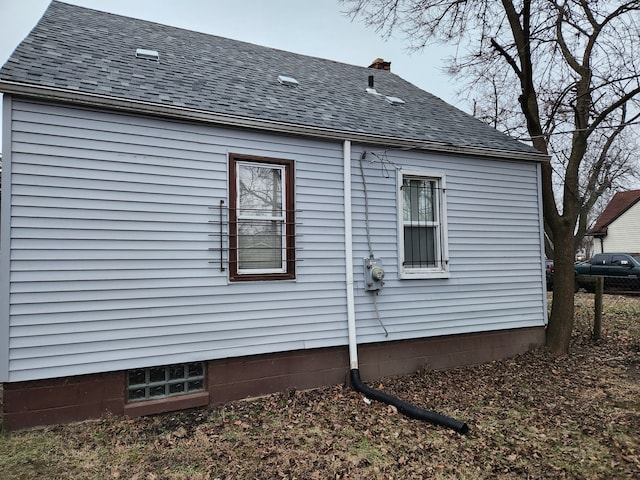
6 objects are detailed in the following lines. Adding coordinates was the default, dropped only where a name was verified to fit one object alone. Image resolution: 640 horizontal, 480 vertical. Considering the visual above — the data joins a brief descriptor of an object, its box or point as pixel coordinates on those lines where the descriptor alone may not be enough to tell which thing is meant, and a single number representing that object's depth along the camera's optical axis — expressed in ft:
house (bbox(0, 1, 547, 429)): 13.92
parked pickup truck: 49.96
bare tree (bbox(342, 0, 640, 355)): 24.26
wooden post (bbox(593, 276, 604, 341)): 26.66
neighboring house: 94.73
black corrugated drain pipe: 14.21
